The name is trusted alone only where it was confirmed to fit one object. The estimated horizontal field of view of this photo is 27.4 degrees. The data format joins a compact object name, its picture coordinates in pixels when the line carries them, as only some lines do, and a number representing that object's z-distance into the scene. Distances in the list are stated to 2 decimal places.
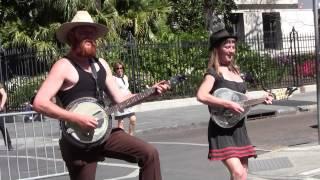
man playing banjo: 4.77
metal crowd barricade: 8.98
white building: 34.22
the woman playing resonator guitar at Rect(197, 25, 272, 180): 5.55
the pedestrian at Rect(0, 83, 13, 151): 9.00
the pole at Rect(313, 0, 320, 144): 11.37
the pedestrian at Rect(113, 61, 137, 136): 12.41
